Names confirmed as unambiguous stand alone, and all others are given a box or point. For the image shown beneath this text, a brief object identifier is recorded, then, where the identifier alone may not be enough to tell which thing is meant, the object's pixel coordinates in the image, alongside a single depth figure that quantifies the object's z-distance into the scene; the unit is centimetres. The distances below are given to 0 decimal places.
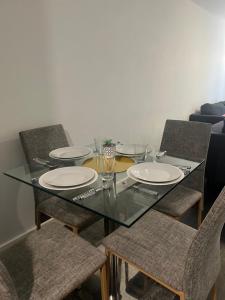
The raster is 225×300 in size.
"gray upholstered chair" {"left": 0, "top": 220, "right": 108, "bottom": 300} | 101
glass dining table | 113
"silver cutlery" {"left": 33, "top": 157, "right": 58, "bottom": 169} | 158
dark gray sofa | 248
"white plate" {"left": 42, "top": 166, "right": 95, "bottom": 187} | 129
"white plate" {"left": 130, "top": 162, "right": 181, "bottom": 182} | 133
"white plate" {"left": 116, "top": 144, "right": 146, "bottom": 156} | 174
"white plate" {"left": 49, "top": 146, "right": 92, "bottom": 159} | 168
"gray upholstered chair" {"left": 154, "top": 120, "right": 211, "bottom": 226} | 168
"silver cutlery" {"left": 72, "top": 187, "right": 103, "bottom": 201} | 122
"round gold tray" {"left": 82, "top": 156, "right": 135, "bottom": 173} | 151
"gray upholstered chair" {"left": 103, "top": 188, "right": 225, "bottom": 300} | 92
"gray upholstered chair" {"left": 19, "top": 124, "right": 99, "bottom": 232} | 156
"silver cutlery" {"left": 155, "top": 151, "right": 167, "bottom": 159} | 175
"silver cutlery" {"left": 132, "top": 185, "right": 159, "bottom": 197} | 124
